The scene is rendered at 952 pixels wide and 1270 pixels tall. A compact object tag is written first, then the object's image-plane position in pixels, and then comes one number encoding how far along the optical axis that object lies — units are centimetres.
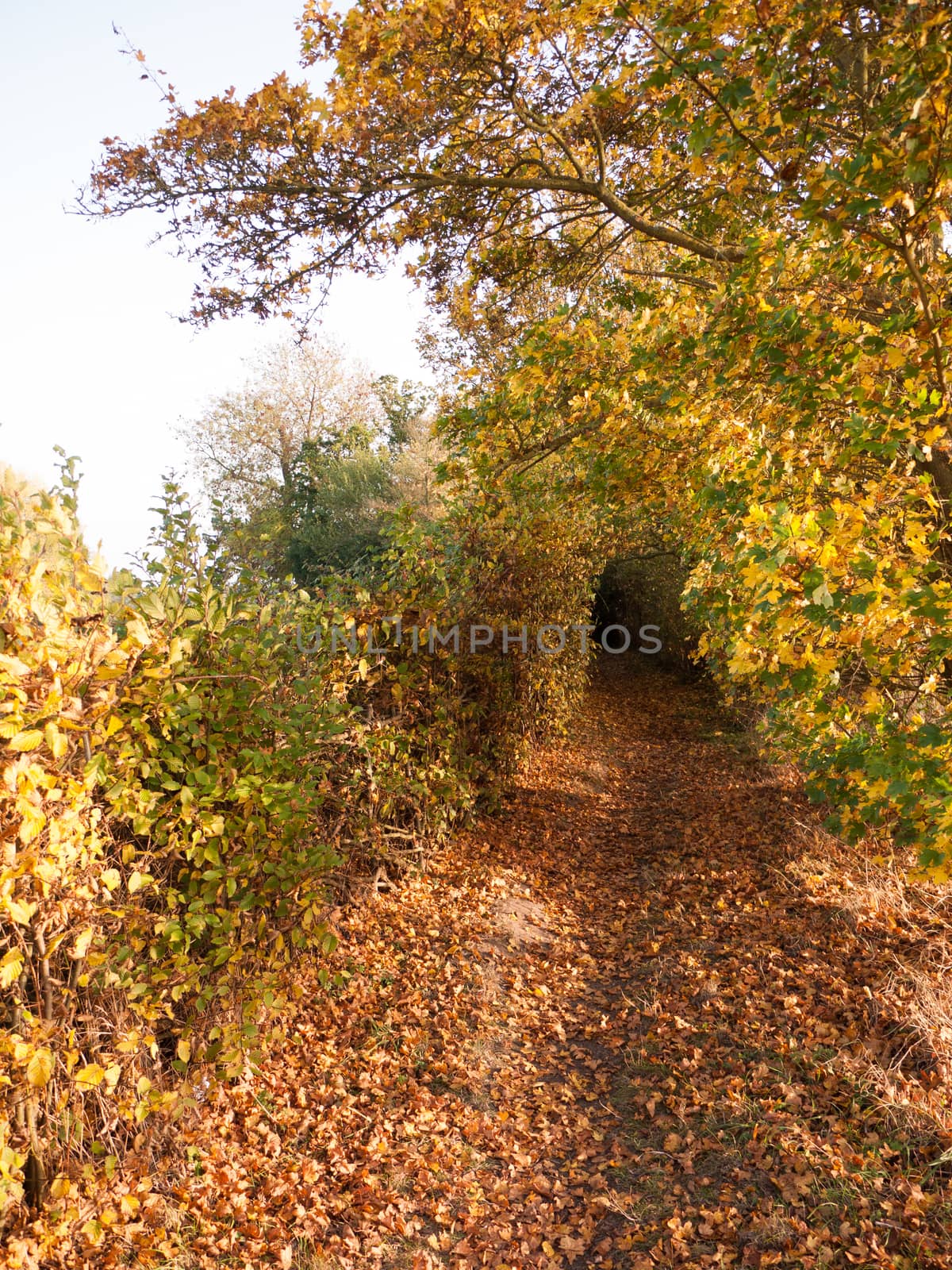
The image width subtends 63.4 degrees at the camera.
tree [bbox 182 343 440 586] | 2653
